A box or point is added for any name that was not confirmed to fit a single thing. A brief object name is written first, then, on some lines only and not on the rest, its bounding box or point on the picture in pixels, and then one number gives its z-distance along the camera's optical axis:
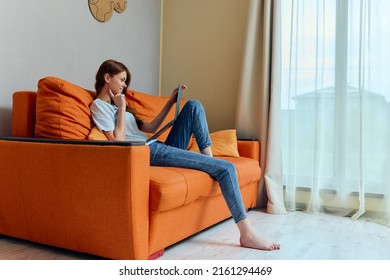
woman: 2.05
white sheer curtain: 2.74
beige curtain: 3.01
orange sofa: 1.67
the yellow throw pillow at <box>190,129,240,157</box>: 2.80
